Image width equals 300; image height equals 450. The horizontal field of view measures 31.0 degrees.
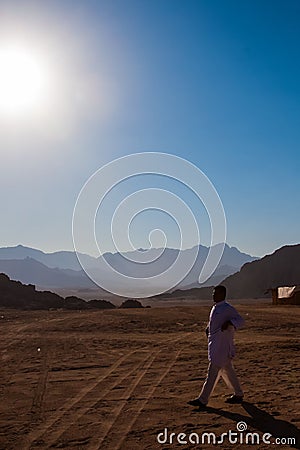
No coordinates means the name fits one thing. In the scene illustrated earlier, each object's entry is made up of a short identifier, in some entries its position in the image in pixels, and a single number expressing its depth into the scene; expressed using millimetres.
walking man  7422
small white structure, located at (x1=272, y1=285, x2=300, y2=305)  35562
